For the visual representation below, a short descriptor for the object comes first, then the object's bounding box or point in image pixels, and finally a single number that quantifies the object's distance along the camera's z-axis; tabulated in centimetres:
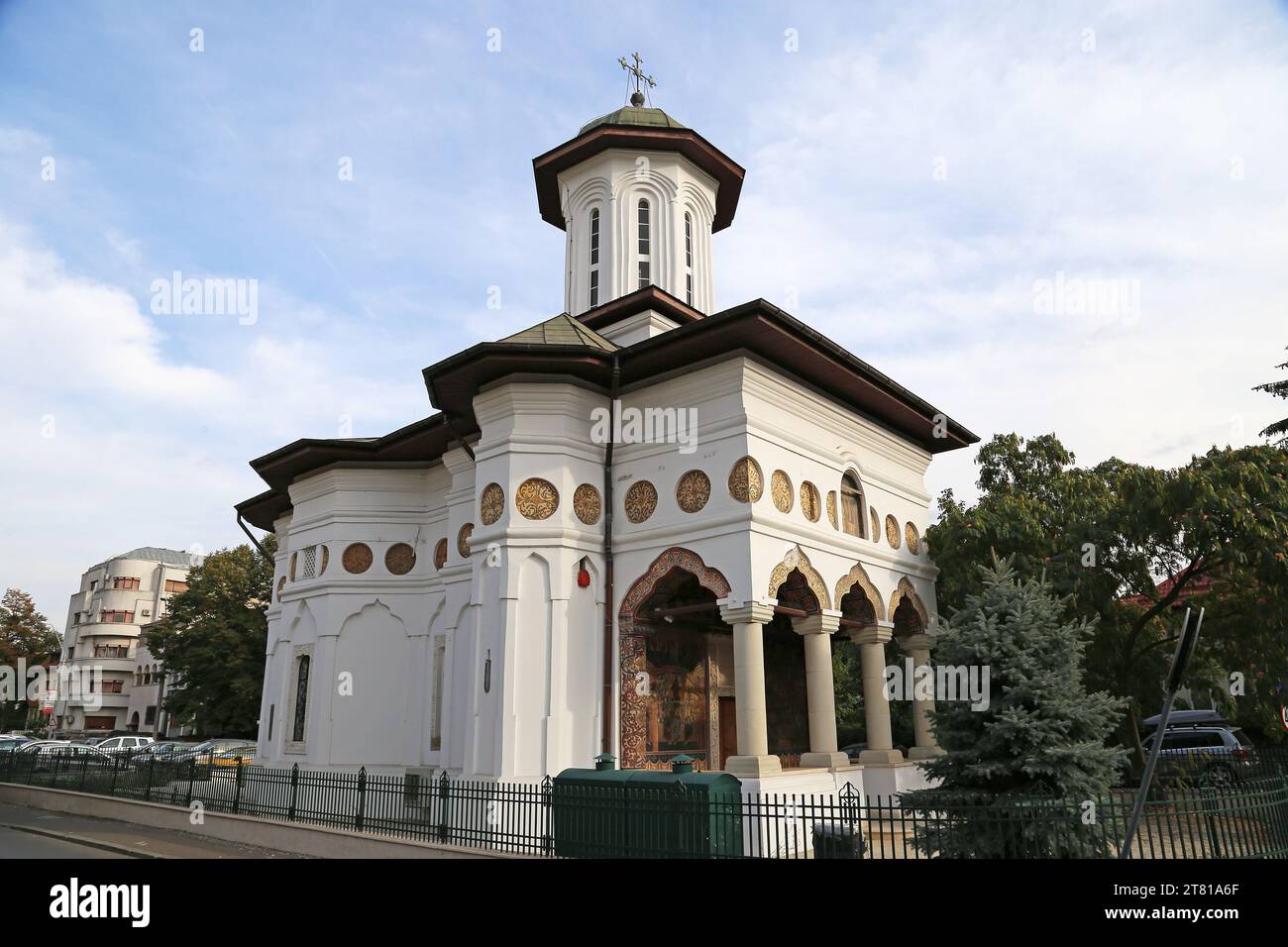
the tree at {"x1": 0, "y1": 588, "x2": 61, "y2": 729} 4588
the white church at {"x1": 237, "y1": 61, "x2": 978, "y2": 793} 1089
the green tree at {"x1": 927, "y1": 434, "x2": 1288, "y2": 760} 1134
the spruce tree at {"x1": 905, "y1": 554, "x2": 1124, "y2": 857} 683
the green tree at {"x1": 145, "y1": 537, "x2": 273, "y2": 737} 2925
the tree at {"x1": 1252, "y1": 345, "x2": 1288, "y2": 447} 2211
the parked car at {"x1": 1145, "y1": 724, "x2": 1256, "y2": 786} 1152
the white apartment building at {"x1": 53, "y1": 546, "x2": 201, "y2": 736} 5138
